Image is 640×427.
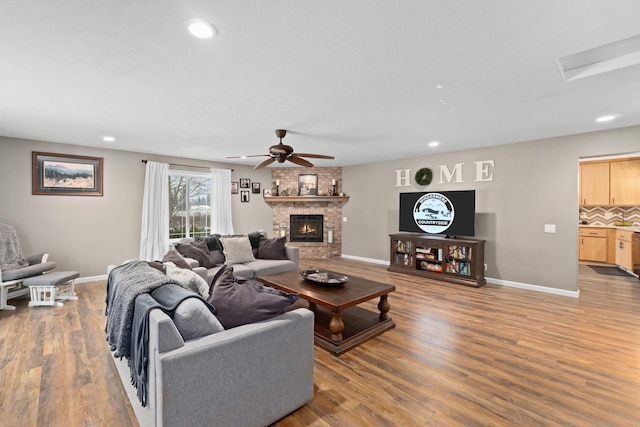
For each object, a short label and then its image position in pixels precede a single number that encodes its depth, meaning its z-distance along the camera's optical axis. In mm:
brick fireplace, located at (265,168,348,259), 7488
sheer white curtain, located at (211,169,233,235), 6527
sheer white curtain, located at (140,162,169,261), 5555
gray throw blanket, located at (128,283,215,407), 1497
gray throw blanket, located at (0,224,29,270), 3941
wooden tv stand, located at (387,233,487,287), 4918
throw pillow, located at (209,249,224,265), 4512
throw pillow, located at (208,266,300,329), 1746
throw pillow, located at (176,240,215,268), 4113
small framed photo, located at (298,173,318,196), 7559
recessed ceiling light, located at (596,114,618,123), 3441
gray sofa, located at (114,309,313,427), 1365
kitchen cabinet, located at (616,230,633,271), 5648
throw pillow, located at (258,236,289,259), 4953
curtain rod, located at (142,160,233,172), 5590
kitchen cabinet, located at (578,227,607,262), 6539
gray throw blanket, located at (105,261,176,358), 1724
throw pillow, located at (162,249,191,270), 3281
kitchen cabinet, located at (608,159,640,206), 6039
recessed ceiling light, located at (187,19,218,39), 1717
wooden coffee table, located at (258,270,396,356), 2709
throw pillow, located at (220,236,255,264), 4586
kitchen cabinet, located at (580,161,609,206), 6367
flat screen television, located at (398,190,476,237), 5113
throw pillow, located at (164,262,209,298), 2322
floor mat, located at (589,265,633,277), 5741
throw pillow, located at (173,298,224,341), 1541
